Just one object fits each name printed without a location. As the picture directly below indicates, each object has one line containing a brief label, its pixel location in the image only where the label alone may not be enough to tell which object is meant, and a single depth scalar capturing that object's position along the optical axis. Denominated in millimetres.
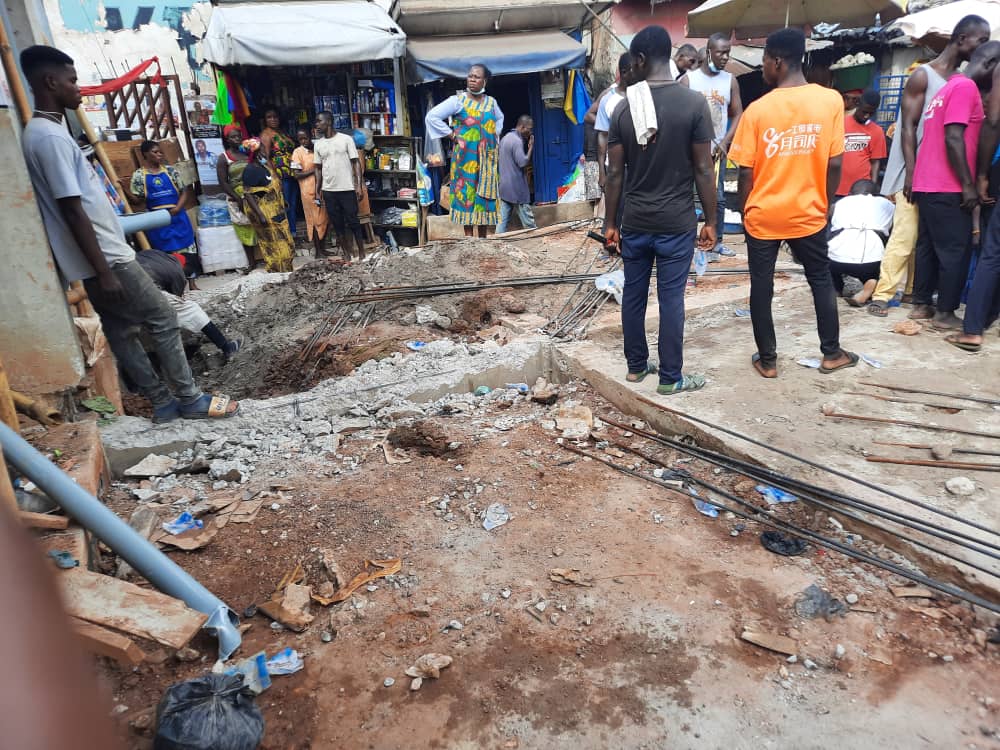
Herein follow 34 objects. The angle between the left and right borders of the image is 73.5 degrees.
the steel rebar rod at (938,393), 3898
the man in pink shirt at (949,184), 4520
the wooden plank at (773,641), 2447
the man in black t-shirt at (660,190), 3789
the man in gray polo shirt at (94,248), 3566
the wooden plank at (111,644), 2229
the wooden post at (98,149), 5861
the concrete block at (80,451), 3318
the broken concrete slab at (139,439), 4016
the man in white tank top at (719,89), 6902
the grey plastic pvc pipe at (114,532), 2635
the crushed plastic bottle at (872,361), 4472
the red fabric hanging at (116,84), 9438
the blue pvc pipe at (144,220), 4873
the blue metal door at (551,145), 11656
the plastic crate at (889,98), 10320
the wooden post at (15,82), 3890
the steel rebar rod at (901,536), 2609
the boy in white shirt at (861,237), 5793
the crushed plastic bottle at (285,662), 2438
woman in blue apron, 8000
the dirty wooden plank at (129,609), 2357
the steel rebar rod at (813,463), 2900
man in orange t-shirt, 3895
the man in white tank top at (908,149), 4660
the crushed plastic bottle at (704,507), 3320
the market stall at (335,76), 9523
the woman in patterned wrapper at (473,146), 9516
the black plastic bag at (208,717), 1988
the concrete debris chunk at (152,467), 3910
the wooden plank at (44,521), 2754
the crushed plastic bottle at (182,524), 3316
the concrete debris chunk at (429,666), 2389
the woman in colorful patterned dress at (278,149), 10516
